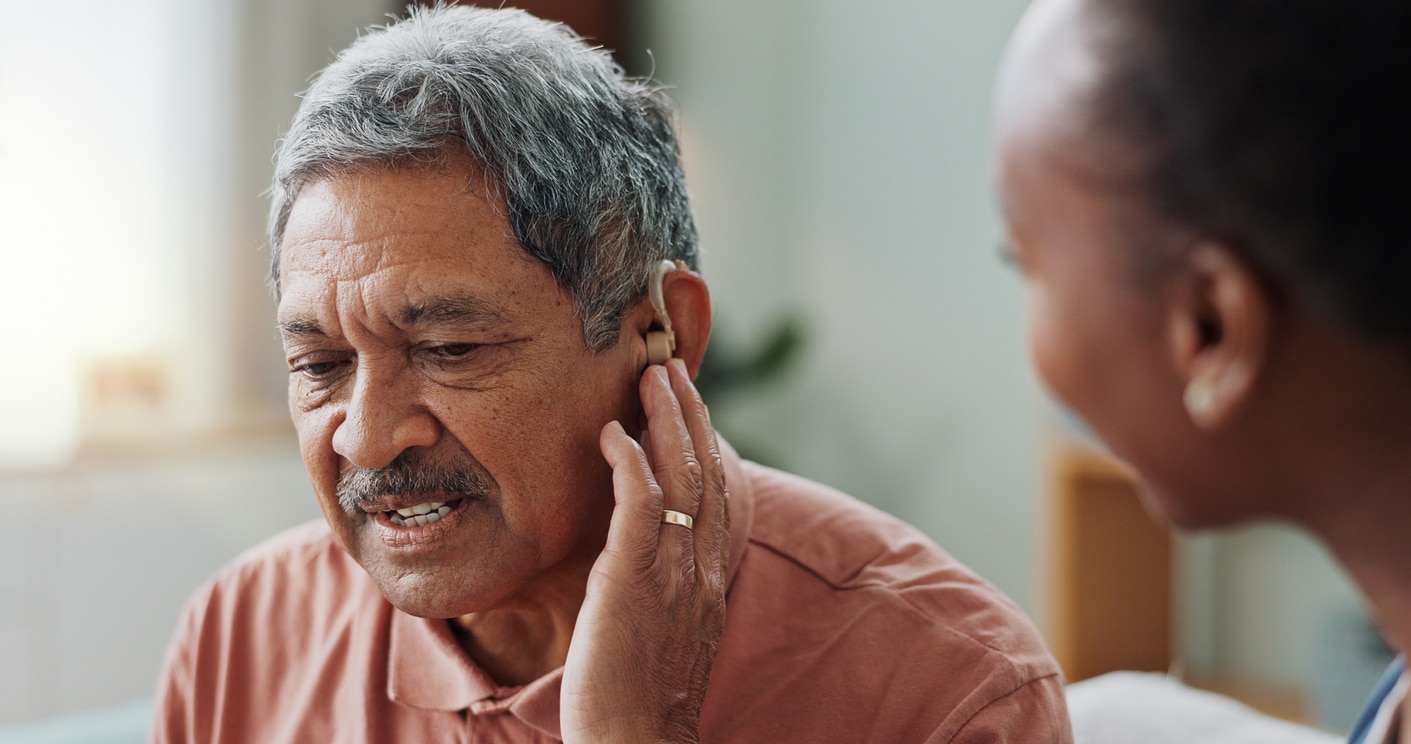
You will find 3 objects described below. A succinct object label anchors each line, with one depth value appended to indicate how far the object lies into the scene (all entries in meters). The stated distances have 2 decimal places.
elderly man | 1.17
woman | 0.55
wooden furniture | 3.44
